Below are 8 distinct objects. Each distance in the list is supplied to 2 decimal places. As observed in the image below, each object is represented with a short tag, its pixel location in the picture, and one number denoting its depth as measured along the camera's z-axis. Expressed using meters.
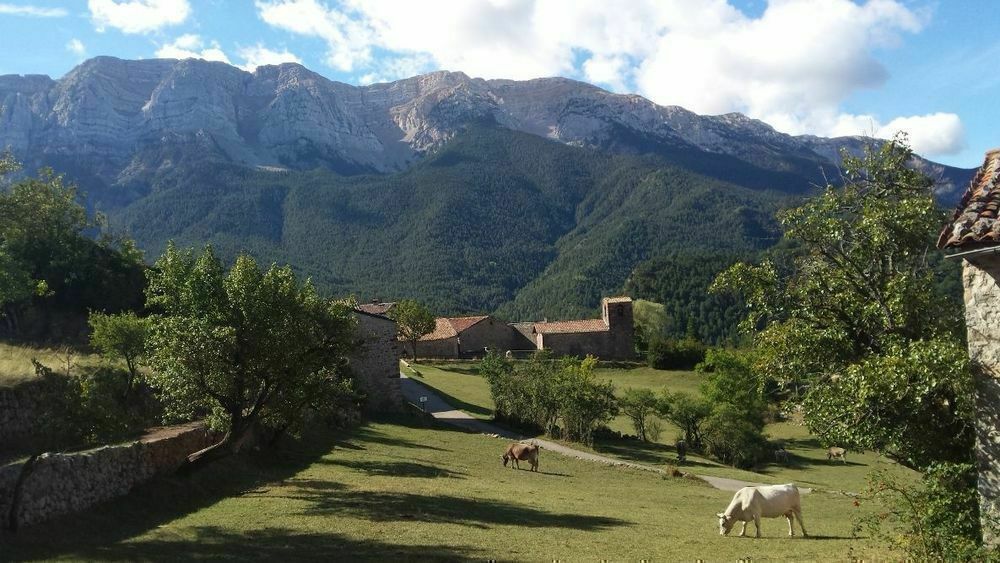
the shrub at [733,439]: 40.16
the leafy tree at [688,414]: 43.06
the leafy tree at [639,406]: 44.38
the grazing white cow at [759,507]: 15.51
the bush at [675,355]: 81.19
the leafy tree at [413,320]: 75.06
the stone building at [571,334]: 87.50
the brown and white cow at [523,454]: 27.97
